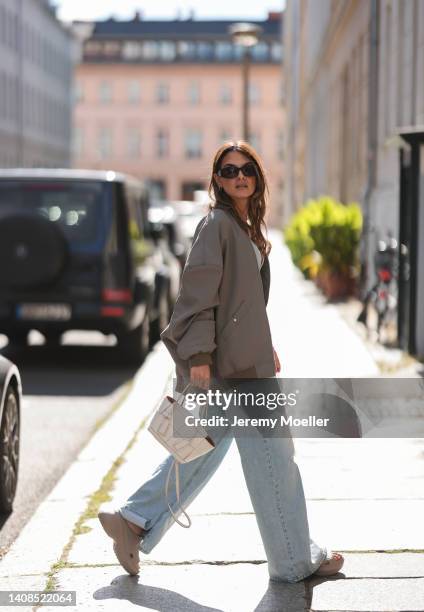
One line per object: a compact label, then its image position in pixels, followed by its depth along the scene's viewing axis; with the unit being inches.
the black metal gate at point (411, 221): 502.6
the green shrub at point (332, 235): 849.5
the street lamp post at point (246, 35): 1165.1
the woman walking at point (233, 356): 198.4
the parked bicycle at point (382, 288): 571.8
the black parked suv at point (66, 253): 533.0
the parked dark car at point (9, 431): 273.6
